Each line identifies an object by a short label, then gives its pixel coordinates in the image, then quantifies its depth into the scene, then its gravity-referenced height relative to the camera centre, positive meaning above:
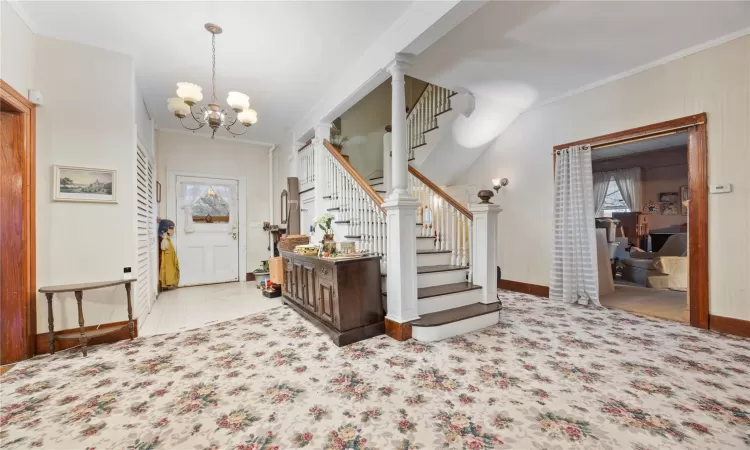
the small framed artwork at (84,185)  2.78 +0.43
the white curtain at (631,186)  7.20 +0.91
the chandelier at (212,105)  2.64 +1.18
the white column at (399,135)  2.82 +0.86
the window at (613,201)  7.53 +0.57
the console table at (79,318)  2.54 -0.78
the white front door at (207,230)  5.61 -0.05
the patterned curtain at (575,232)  3.93 -0.11
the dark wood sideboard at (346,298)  2.74 -0.70
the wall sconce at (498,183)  4.90 +0.69
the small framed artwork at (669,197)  6.86 +0.60
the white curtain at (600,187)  7.61 +0.93
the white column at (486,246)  3.27 -0.24
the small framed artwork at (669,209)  6.86 +0.32
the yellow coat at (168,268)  5.21 -0.71
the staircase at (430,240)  2.98 -0.19
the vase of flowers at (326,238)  3.09 -0.13
